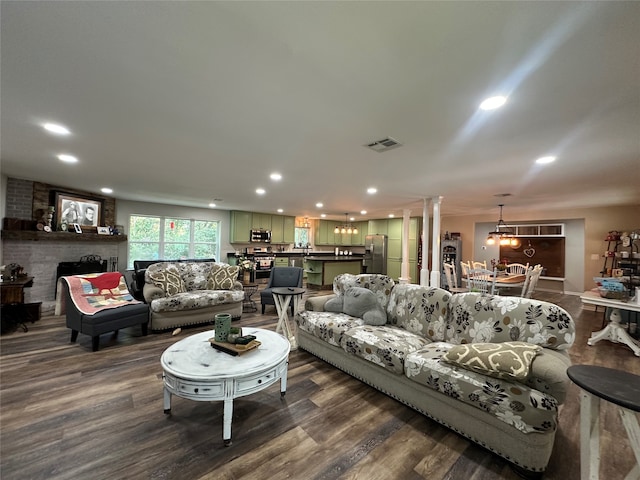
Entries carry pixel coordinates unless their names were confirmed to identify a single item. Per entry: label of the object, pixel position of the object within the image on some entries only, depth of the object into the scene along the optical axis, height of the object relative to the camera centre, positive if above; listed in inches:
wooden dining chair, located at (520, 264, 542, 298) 195.2 -21.8
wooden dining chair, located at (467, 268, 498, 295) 194.6 -22.3
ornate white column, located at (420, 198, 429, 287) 239.4 +5.7
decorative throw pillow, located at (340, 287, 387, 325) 117.4 -28.8
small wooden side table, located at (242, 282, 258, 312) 212.2 -52.2
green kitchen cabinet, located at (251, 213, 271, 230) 337.4 +26.3
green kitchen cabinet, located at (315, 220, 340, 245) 404.6 +16.2
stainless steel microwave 335.7 +7.1
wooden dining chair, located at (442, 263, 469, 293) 209.7 -29.4
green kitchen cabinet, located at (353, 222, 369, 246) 406.3 +18.4
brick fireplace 183.3 -6.9
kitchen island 312.2 -29.7
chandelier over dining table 275.1 +11.5
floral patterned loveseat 155.7 -34.2
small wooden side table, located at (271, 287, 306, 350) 136.6 -32.2
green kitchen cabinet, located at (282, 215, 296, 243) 366.3 +18.6
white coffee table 71.3 -35.7
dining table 204.2 -23.6
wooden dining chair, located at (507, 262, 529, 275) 278.7 -21.2
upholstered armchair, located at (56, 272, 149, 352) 129.0 -36.1
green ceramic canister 88.6 -29.0
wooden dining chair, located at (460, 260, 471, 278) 203.2 -15.0
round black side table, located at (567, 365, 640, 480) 44.5 -26.4
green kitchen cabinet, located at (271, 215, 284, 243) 355.3 +18.2
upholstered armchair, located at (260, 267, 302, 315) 207.8 -27.2
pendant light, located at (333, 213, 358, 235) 378.6 +22.0
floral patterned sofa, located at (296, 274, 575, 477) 63.3 -34.2
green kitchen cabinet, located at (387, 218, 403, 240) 357.1 +24.2
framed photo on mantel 206.2 +21.1
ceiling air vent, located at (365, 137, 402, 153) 103.8 +40.8
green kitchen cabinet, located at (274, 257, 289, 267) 350.8 -24.6
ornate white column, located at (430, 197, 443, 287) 225.3 +3.9
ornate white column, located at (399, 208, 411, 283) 288.5 +0.4
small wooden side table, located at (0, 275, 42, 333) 146.7 -44.0
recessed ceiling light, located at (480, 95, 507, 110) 72.3 +40.7
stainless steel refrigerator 360.8 -12.5
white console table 141.9 -42.1
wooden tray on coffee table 82.2 -33.2
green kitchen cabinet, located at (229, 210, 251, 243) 323.3 +18.1
